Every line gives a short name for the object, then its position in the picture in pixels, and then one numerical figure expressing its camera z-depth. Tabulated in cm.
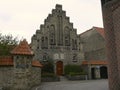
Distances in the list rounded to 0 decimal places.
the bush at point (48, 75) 3247
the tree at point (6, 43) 2842
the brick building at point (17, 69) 1916
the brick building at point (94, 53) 3709
